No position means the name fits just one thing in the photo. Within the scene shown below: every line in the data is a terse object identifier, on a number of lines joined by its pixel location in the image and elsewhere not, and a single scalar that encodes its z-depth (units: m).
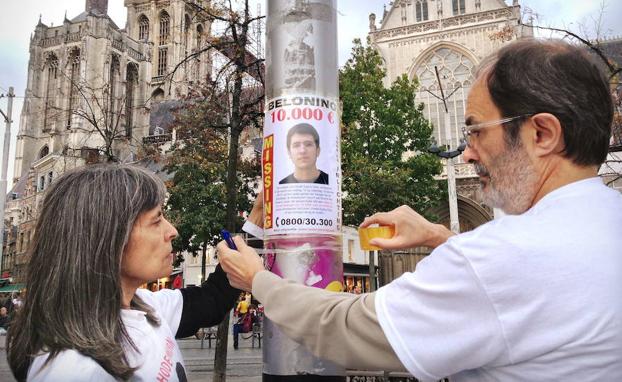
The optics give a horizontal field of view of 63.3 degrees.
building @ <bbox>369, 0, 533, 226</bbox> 31.00
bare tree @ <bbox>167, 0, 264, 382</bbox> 8.02
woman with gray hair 1.76
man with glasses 1.32
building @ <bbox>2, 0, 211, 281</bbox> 61.50
